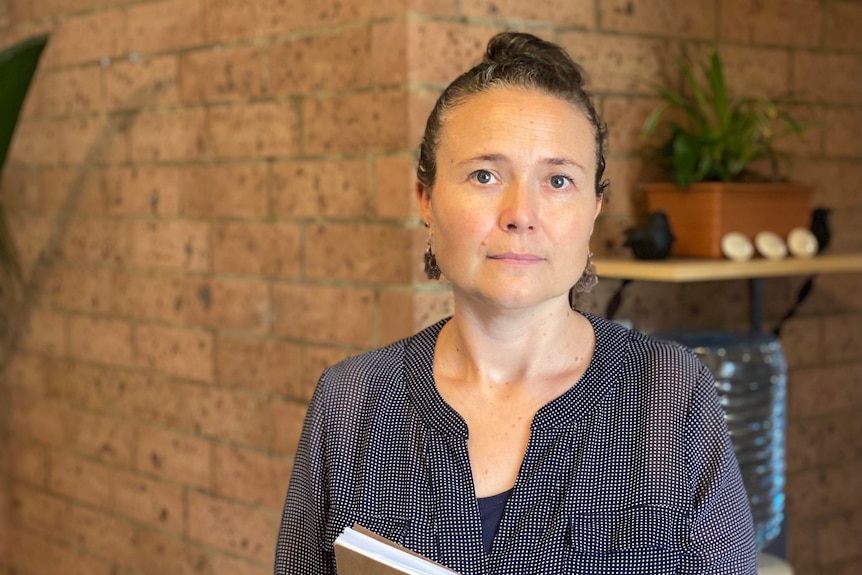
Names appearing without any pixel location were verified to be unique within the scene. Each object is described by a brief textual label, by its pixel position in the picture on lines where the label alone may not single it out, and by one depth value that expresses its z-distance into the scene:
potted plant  2.08
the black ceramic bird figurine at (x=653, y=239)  1.99
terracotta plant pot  2.07
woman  1.26
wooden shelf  1.86
